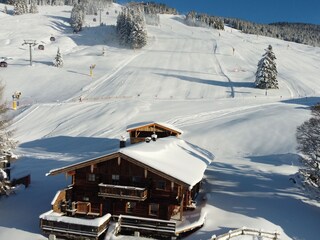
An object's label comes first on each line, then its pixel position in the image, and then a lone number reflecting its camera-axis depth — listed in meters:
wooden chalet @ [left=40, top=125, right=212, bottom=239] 23.47
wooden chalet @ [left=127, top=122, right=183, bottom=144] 36.41
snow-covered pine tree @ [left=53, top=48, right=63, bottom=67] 82.75
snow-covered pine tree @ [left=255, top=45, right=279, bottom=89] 65.12
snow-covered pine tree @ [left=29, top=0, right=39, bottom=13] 165.75
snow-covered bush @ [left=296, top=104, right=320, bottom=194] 26.91
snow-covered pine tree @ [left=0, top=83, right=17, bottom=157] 28.55
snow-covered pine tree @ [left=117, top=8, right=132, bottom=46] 109.00
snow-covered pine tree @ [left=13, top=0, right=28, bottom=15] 157.75
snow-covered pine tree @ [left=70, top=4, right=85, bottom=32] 130.25
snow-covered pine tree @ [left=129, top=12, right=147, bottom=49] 104.81
